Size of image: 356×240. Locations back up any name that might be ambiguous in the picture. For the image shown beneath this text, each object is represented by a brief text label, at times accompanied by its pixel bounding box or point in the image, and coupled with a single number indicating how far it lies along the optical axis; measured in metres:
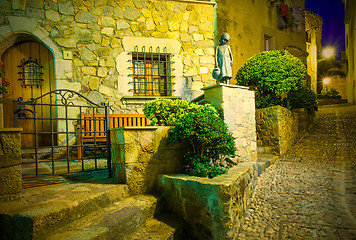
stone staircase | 1.92
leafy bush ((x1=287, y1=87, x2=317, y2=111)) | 7.21
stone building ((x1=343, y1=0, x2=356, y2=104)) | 12.11
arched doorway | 5.32
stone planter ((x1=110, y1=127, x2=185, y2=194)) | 2.90
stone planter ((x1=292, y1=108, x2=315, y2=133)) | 7.18
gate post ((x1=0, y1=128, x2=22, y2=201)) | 2.21
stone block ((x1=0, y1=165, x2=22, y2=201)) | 2.23
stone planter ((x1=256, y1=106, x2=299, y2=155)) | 5.38
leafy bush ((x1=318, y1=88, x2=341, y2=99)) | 16.79
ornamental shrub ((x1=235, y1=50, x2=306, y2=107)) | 5.80
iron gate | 4.92
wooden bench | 4.95
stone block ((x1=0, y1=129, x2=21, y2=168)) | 2.20
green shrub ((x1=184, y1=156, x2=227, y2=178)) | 2.84
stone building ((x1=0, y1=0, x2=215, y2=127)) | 5.29
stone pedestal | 4.00
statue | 4.46
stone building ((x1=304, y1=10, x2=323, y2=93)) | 17.30
